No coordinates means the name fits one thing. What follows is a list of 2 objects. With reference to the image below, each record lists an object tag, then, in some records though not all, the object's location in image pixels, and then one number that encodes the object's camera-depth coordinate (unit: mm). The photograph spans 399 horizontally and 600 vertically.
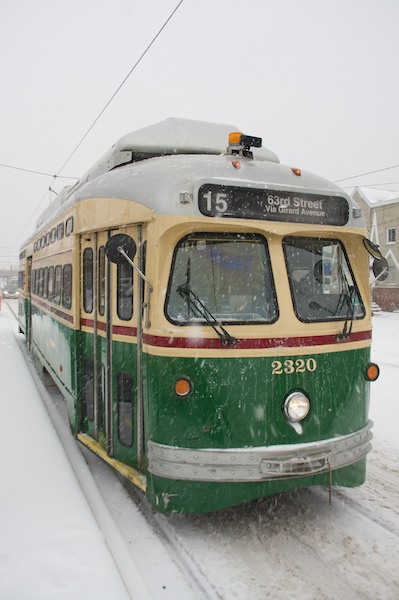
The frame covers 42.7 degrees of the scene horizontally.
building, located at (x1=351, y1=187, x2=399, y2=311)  30875
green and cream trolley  3738
